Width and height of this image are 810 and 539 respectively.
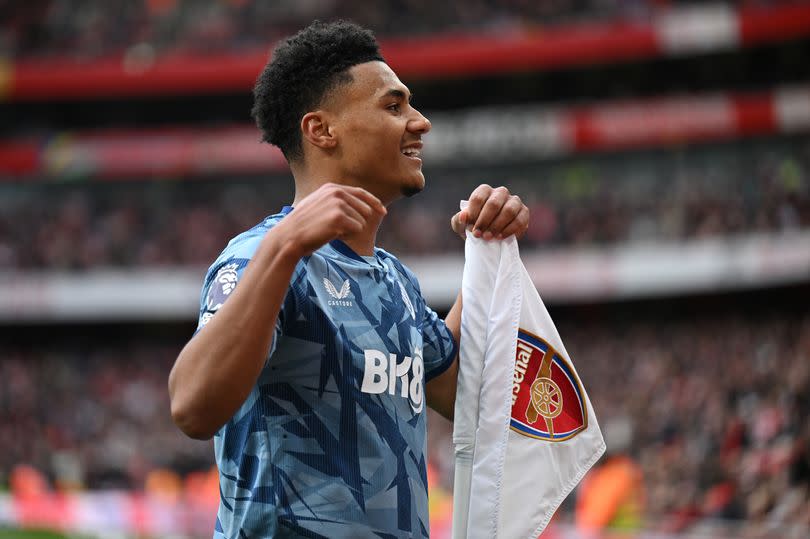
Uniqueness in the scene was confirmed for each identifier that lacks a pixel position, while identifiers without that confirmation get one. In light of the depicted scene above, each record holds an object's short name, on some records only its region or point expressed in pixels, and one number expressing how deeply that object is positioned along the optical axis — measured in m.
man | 2.23
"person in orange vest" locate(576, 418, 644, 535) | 10.23
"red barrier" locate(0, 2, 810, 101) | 23.41
